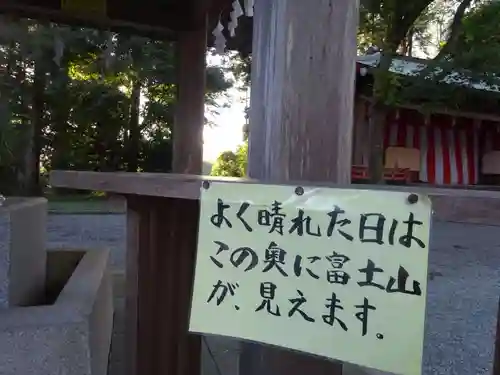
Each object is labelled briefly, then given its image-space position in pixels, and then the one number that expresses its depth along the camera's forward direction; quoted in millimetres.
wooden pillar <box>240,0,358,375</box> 1550
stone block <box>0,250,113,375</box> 1486
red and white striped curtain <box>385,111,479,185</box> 11781
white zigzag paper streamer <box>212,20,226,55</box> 4121
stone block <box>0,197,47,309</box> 1714
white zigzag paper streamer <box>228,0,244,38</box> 3194
